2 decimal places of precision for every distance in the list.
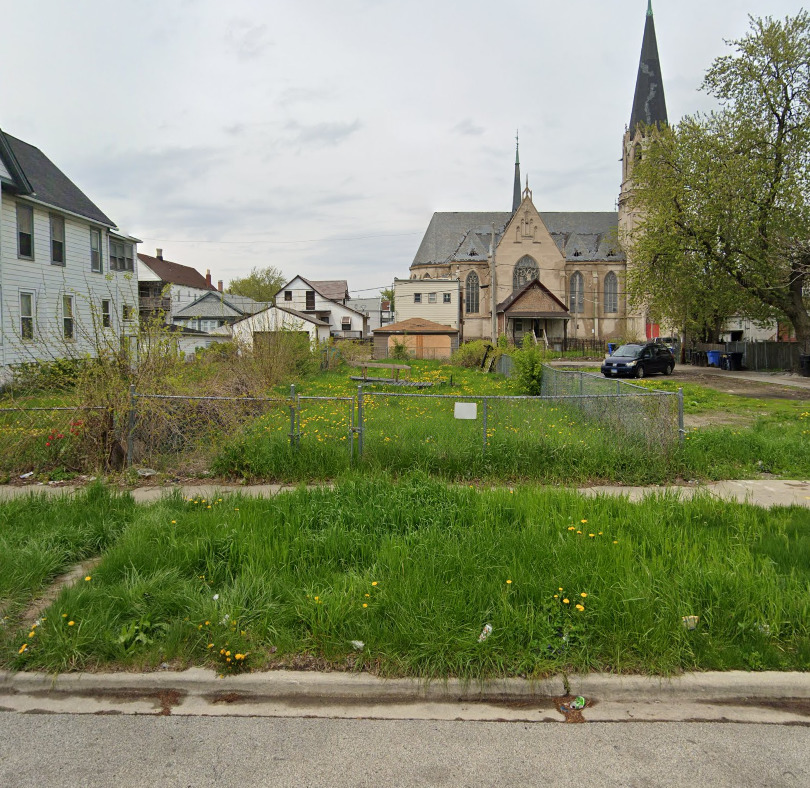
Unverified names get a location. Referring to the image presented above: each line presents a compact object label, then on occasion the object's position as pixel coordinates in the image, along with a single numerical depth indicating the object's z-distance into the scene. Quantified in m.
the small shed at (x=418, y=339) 50.47
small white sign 8.67
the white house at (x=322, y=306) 72.31
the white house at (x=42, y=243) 22.14
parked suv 29.77
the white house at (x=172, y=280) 61.94
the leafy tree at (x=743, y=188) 27.98
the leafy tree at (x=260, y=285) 97.56
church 64.44
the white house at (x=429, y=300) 62.06
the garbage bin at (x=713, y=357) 37.97
